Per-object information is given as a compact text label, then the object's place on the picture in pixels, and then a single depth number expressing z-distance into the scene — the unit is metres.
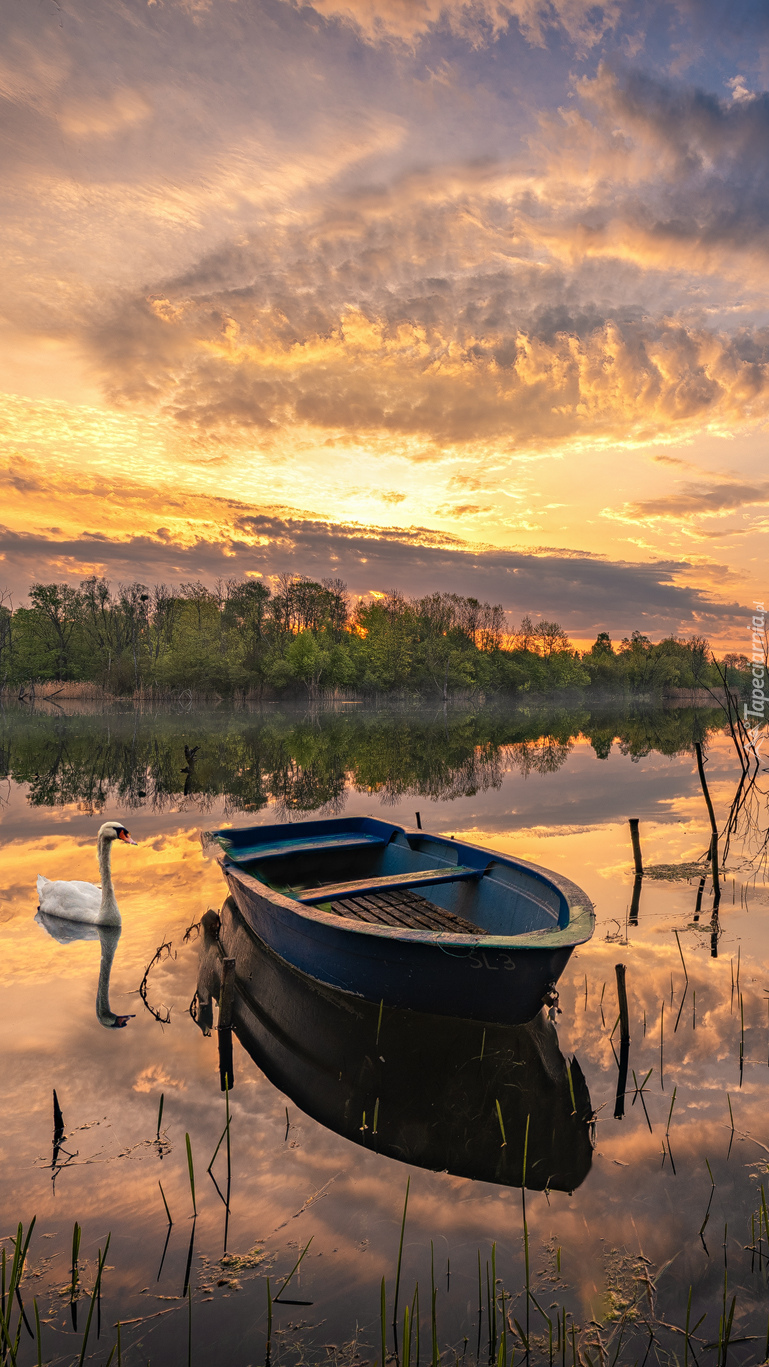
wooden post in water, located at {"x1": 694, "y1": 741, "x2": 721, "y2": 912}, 11.41
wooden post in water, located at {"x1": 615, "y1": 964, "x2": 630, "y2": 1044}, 6.29
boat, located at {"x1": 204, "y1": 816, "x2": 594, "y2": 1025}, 5.93
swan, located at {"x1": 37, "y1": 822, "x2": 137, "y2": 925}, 9.86
